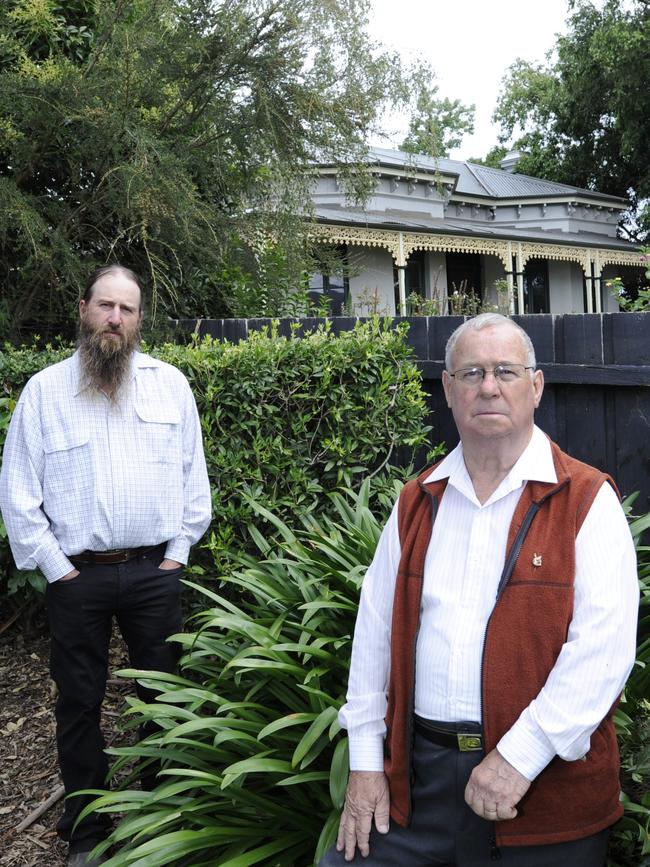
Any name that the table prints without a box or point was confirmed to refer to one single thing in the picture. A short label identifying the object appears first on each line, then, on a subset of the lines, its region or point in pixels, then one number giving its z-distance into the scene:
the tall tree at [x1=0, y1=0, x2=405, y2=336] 6.65
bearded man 3.34
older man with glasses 2.07
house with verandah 20.08
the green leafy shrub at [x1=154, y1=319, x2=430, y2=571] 4.79
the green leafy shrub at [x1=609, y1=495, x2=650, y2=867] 2.50
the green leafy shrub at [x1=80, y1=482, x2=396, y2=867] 2.83
